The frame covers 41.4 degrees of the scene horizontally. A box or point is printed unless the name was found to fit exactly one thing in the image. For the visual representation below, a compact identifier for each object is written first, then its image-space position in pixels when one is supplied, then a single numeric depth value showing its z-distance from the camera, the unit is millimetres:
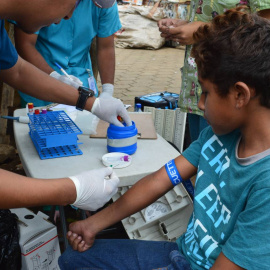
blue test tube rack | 1648
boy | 1033
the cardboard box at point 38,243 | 1607
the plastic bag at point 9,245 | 1575
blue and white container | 1679
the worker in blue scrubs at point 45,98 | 1205
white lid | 1608
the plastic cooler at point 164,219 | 1763
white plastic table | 1565
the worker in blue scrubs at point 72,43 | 2521
